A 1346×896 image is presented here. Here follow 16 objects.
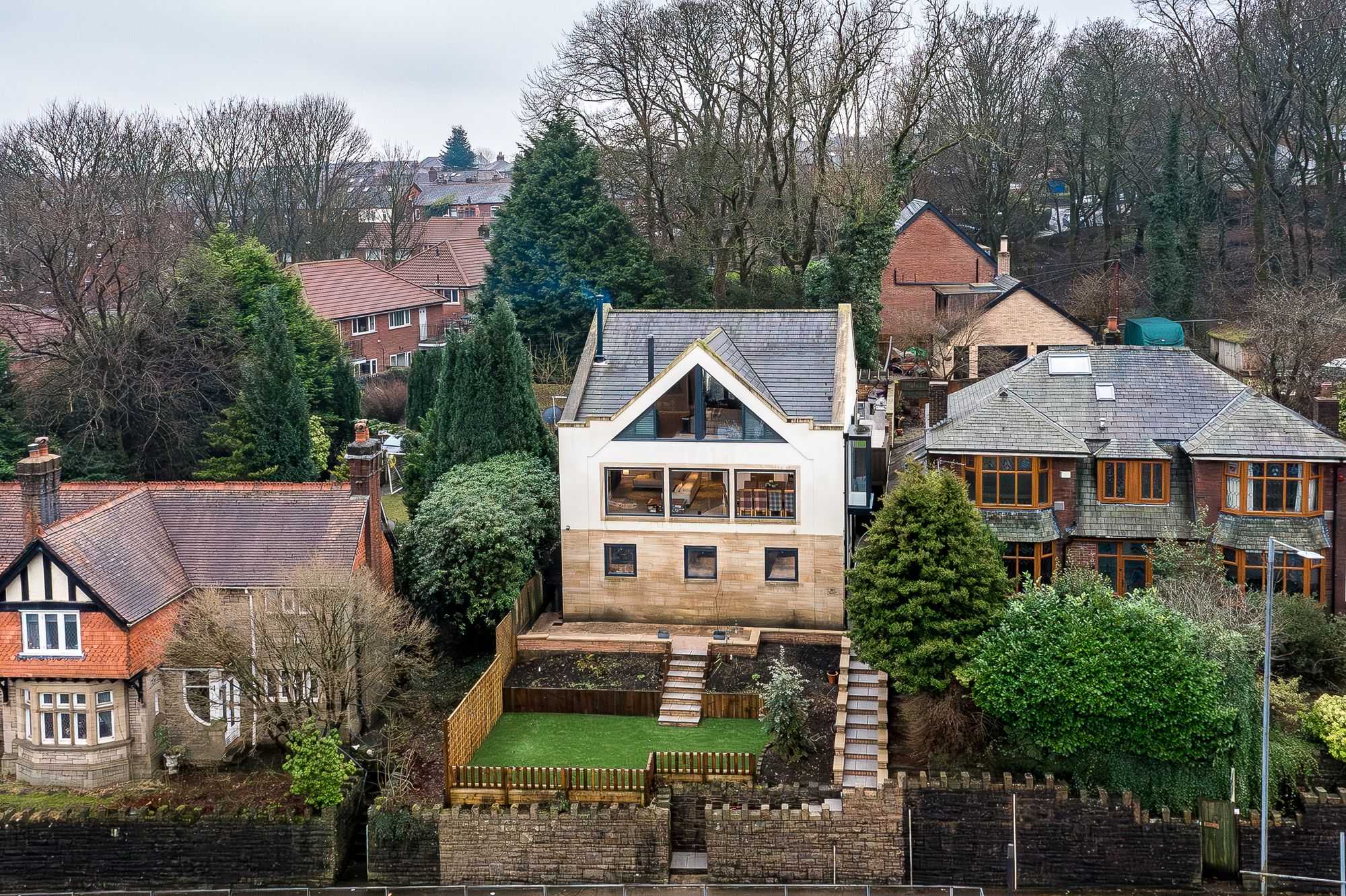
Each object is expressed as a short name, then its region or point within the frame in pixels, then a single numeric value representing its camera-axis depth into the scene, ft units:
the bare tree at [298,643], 108.27
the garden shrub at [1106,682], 98.02
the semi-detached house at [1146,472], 123.13
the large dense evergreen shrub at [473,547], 126.31
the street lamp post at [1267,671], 84.89
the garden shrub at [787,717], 107.04
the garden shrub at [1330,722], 101.40
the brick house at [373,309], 232.32
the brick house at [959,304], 193.98
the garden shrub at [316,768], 102.58
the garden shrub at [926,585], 105.29
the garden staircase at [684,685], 116.57
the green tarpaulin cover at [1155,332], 201.57
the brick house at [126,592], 108.27
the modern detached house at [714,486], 126.93
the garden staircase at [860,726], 104.06
